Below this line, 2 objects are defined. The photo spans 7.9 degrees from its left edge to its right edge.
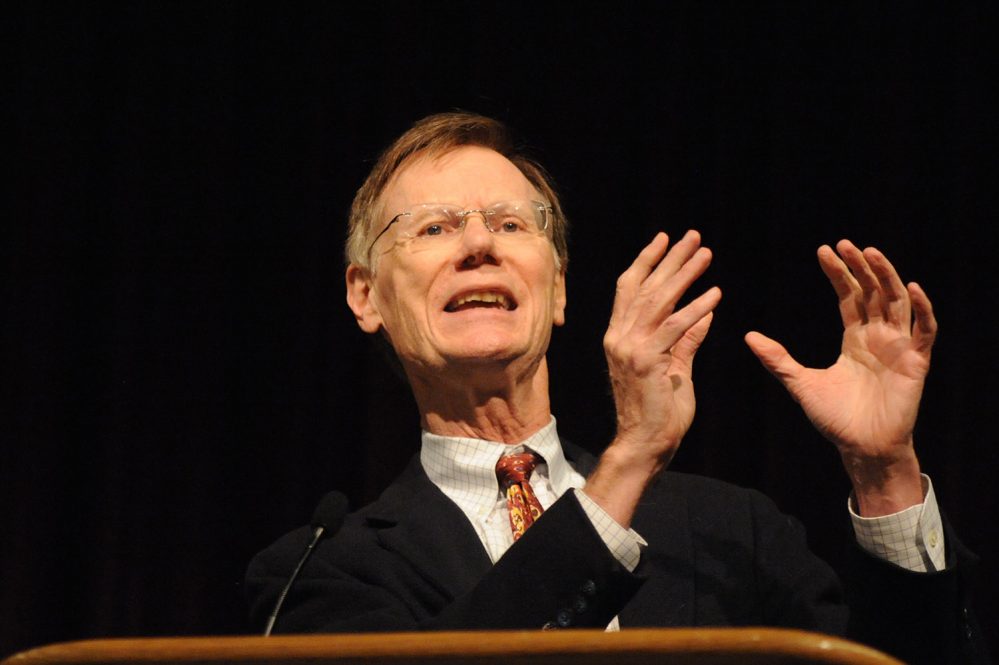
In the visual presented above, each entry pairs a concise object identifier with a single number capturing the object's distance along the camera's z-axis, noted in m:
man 5.47
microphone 5.51
